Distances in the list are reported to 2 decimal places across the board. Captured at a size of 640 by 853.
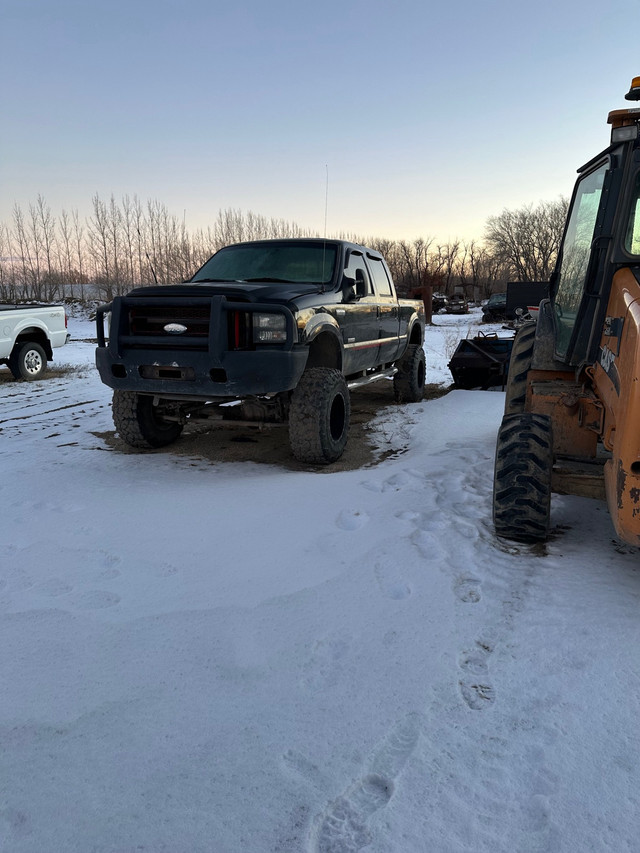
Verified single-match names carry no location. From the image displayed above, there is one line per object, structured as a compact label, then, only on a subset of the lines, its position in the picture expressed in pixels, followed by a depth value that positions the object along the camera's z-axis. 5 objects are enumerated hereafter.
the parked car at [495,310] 29.03
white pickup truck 10.06
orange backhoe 2.77
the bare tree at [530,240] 65.56
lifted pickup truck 4.70
